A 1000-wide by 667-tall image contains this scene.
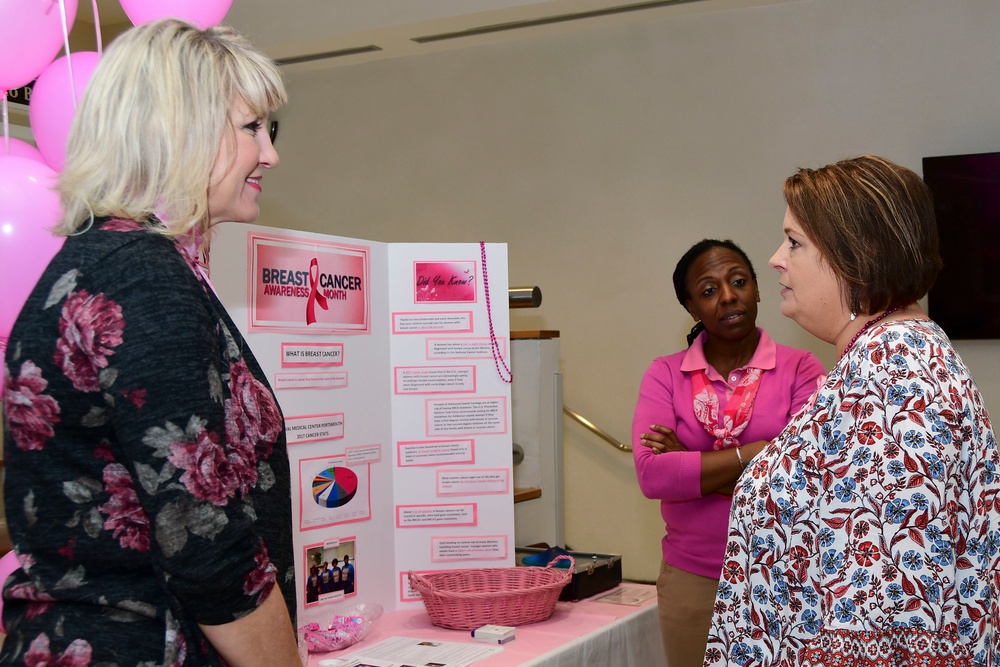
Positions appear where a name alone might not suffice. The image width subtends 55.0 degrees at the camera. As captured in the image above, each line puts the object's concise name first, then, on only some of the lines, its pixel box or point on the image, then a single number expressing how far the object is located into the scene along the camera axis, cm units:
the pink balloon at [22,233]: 173
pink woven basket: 247
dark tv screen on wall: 372
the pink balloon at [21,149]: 198
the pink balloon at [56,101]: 190
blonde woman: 109
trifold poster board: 249
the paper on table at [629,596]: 282
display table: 232
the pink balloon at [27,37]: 182
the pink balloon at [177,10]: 195
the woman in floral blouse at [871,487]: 146
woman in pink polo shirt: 256
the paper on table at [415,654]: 222
